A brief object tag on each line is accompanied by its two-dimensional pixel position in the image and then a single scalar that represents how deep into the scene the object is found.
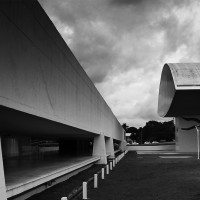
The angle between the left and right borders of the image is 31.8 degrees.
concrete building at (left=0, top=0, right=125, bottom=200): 8.53
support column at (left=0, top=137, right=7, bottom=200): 7.56
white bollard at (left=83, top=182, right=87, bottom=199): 11.09
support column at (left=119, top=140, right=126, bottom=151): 70.98
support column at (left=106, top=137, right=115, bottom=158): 39.94
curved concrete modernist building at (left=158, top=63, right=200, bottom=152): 43.12
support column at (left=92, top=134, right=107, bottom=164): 29.75
